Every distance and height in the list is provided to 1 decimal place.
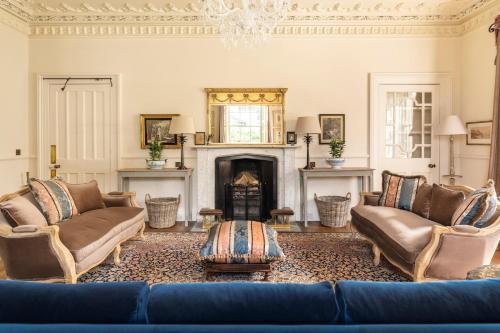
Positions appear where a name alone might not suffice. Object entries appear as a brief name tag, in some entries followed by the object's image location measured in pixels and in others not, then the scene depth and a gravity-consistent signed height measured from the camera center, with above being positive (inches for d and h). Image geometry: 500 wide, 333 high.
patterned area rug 123.2 -43.3
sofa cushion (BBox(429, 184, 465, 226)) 123.0 -18.2
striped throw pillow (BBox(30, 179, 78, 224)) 128.0 -17.0
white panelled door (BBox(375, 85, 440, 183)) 215.8 +14.4
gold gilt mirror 212.1 +22.4
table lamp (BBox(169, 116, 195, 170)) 195.5 +17.2
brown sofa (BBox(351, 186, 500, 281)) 100.1 -28.6
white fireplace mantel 210.1 -6.9
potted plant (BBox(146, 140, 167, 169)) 199.7 -1.1
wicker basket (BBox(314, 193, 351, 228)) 196.5 -33.1
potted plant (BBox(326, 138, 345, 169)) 204.1 +0.4
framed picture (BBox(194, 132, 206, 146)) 210.8 +9.9
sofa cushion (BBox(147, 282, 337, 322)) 40.4 -18.1
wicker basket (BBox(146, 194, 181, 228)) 195.0 -33.1
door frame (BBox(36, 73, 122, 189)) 210.1 +24.2
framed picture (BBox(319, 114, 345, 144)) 213.5 +17.3
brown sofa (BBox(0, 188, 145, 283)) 101.7 -29.1
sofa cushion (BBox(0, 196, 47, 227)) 110.0 -18.9
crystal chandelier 118.3 +49.8
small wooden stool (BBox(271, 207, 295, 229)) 181.7 -37.0
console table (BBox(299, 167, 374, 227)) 198.5 -11.2
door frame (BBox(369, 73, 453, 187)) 213.3 +41.6
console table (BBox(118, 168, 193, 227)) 195.2 -11.4
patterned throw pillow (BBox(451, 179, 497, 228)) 105.5 -16.9
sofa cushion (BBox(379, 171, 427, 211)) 150.8 -16.1
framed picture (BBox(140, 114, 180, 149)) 211.0 +17.4
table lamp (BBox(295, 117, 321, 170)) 196.5 +16.7
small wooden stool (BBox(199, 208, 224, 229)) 174.3 -36.7
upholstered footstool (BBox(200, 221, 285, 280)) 113.1 -32.1
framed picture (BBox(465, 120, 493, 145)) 186.4 +12.7
